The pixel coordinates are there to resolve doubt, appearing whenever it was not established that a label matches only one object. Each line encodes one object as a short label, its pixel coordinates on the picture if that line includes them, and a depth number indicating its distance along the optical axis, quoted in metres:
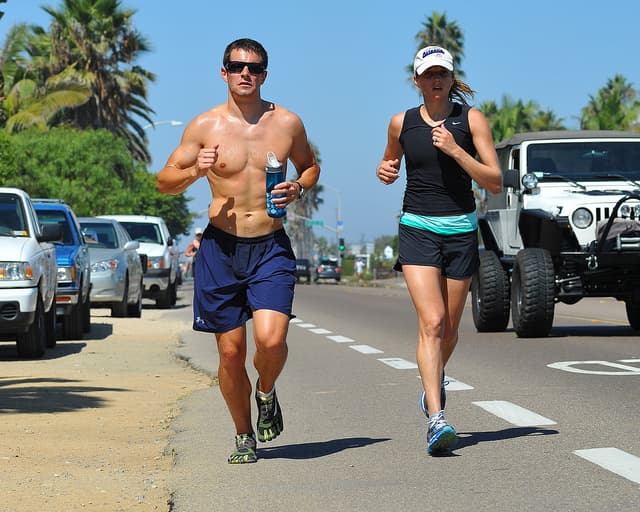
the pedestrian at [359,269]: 86.96
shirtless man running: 7.64
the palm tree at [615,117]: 52.47
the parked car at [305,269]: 81.69
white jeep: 16.45
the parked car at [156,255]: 30.45
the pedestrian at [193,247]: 32.58
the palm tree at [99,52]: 61.25
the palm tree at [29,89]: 53.03
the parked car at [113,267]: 23.25
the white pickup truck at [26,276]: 14.52
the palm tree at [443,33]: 75.44
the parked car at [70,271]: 18.28
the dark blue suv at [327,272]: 87.31
